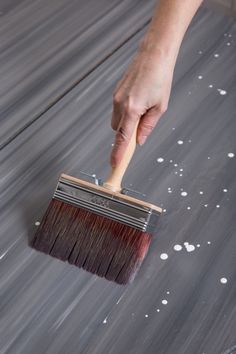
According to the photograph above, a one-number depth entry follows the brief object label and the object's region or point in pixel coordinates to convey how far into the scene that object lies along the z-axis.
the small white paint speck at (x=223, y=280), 0.92
